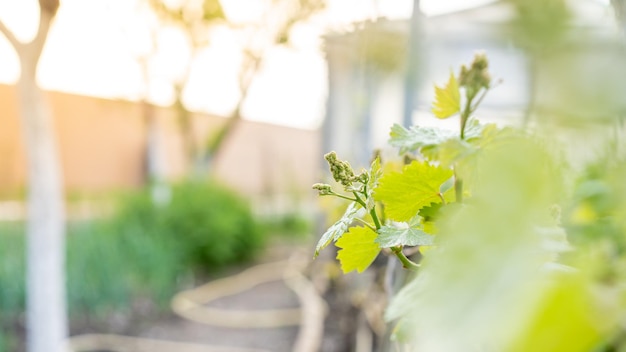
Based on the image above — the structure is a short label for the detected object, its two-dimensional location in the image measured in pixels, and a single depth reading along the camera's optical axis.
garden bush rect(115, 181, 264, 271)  4.77
